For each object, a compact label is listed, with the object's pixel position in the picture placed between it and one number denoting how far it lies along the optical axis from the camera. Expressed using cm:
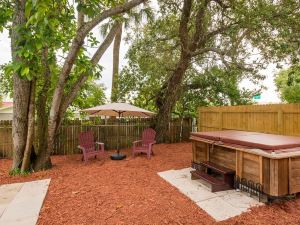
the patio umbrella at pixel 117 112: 708
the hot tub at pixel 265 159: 380
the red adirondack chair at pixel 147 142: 742
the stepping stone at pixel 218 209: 350
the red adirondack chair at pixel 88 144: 702
